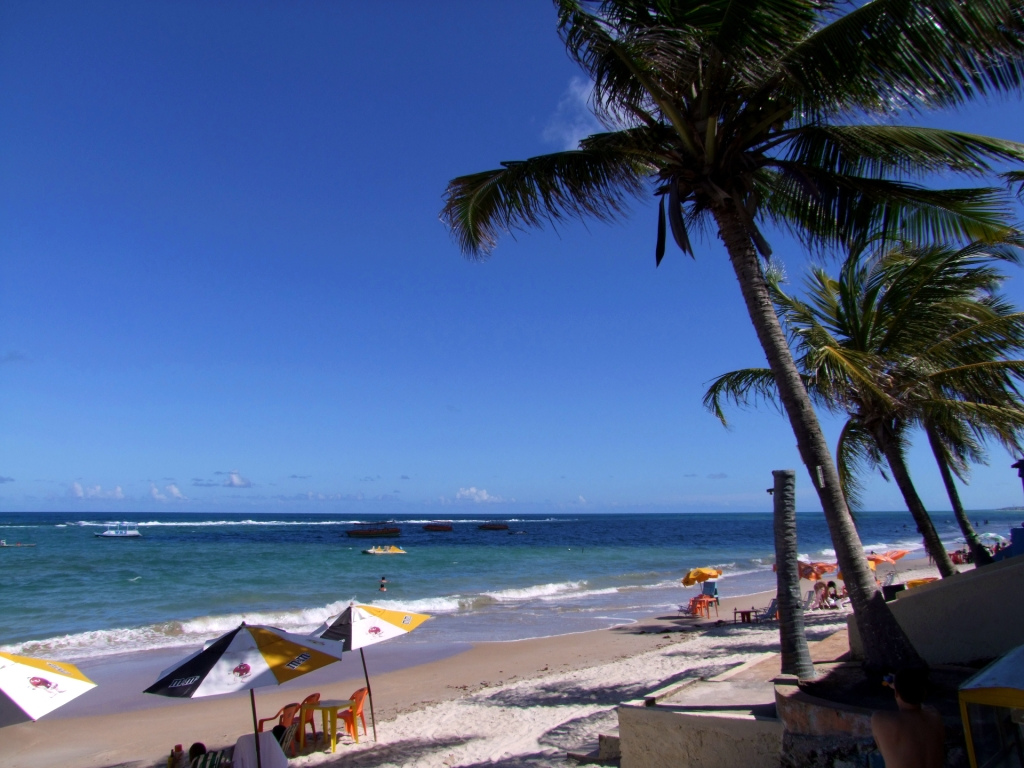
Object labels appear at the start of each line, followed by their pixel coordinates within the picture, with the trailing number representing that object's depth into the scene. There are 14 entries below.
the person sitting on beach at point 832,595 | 18.65
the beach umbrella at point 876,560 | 20.29
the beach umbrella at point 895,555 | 23.53
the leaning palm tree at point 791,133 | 4.56
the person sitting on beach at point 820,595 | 18.45
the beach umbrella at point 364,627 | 8.07
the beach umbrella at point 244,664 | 5.99
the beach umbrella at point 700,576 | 19.64
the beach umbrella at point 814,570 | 20.57
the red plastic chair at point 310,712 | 8.00
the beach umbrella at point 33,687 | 5.49
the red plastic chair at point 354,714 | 8.14
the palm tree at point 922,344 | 7.75
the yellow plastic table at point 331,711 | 7.86
